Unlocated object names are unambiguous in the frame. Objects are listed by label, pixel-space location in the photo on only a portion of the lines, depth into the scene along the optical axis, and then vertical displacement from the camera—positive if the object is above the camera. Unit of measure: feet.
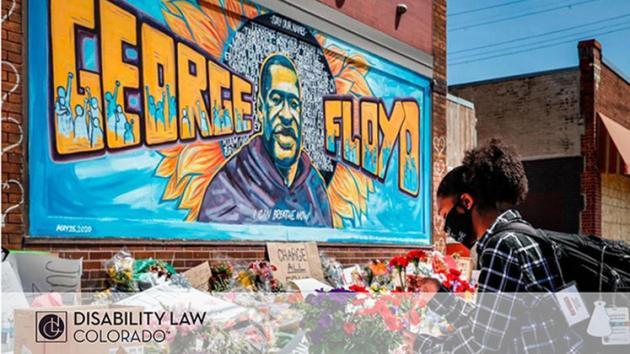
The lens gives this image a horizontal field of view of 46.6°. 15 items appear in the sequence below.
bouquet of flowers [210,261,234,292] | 23.77 -3.81
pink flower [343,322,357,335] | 15.58 -3.59
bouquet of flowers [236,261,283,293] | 24.38 -3.98
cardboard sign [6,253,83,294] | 17.62 -2.72
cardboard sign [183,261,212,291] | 22.98 -3.66
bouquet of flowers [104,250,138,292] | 20.27 -3.08
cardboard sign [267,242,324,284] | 26.78 -3.81
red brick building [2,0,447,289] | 18.13 +1.43
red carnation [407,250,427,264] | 20.64 -2.78
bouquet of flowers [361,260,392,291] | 26.11 -4.39
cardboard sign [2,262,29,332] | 16.05 -2.90
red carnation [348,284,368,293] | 17.40 -3.12
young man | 9.50 -1.88
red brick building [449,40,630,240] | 67.82 +2.13
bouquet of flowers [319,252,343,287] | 28.86 -4.44
